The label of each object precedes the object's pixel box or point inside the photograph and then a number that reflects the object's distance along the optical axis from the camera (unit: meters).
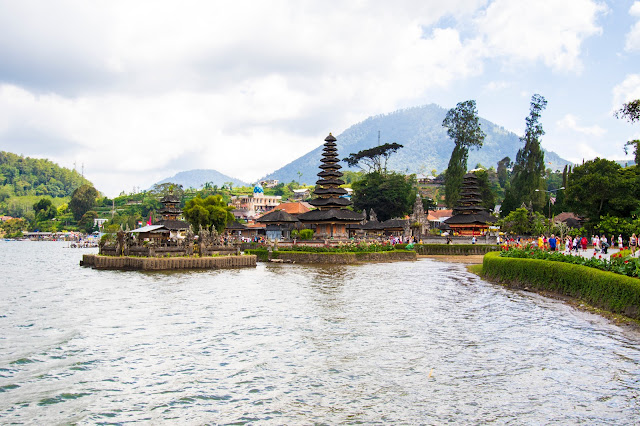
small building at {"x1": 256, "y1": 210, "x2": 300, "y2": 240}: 75.44
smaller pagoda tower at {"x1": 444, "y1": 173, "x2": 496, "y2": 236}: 78.00
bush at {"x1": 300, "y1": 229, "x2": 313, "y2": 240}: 65.81
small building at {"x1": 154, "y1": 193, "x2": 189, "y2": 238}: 78.19
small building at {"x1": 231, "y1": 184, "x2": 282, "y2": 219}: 171.94
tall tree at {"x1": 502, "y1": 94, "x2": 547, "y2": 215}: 89.44
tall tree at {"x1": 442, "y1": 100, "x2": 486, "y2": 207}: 94.44
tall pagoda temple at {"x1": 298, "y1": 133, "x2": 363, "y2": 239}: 69.31
